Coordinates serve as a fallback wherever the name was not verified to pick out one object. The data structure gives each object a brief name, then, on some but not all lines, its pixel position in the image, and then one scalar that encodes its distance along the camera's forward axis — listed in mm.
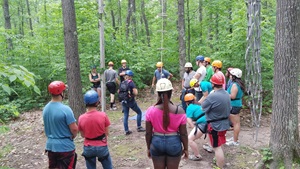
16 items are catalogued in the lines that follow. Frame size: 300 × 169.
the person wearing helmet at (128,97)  7043
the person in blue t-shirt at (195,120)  5246
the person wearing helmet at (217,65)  6485
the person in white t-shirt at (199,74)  7309
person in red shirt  3850
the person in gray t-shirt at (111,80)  10539
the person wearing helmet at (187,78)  7783
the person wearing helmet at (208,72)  7605
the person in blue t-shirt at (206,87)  6545
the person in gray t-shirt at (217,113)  4664
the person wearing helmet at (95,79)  10336
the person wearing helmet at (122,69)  10352
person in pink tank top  3402
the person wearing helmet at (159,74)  9789
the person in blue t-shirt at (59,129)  3725
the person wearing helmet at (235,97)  5934
